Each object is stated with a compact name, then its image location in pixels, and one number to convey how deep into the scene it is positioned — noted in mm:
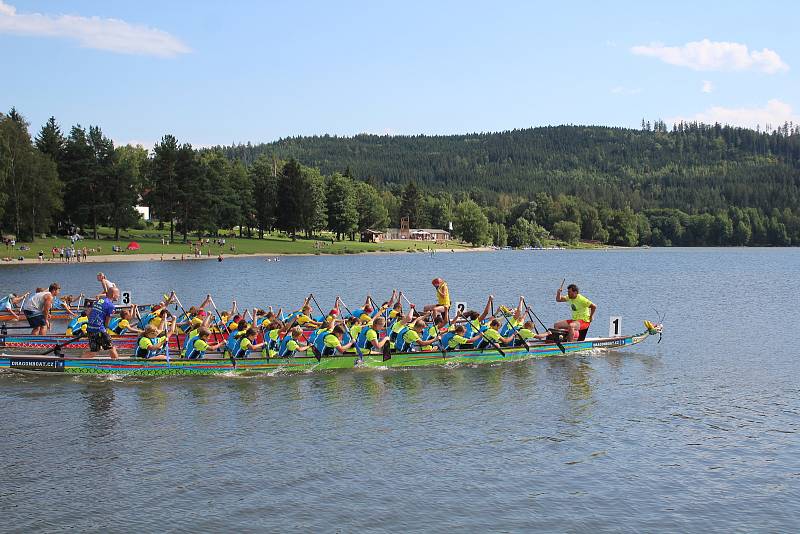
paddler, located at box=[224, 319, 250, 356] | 22734
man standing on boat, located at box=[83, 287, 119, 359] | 22750
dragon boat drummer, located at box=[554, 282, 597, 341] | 26188
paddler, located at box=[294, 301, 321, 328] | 26859
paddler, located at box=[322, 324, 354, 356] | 23172
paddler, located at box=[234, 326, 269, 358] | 22672
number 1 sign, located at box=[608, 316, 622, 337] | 27656
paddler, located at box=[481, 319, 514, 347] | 24906
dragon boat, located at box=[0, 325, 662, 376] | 22031
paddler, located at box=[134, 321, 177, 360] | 22453
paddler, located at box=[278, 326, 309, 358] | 22859
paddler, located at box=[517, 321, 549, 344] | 25578
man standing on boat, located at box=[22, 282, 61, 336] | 28656
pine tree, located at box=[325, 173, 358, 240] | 138875
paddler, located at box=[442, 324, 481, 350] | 24453
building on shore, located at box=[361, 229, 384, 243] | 155375
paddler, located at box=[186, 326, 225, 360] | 22453
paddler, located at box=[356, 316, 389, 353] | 23667
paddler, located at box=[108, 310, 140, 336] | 26469
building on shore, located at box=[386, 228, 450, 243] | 180500
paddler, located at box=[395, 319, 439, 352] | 24125
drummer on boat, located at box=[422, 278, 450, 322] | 29095
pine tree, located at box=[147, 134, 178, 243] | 104625
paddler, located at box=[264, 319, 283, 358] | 22977
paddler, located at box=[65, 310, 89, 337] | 25644
